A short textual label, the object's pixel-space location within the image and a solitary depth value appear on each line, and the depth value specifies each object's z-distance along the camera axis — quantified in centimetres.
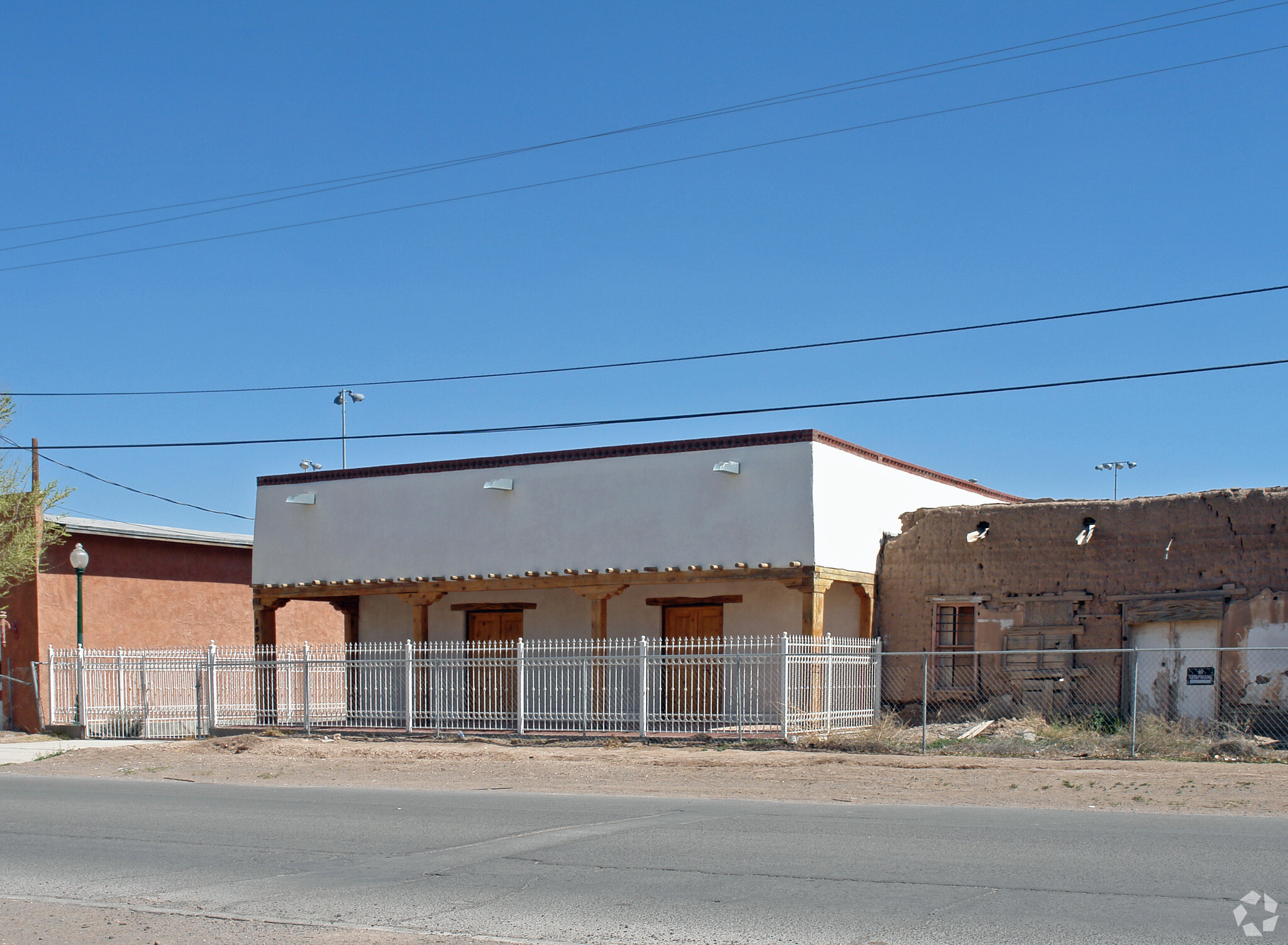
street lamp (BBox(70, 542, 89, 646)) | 2438
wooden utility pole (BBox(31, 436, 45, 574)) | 2666
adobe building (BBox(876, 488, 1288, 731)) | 2042
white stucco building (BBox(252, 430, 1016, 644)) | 2302
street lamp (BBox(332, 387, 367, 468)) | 5384
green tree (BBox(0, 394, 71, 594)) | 2603
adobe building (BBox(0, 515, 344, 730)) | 2744
